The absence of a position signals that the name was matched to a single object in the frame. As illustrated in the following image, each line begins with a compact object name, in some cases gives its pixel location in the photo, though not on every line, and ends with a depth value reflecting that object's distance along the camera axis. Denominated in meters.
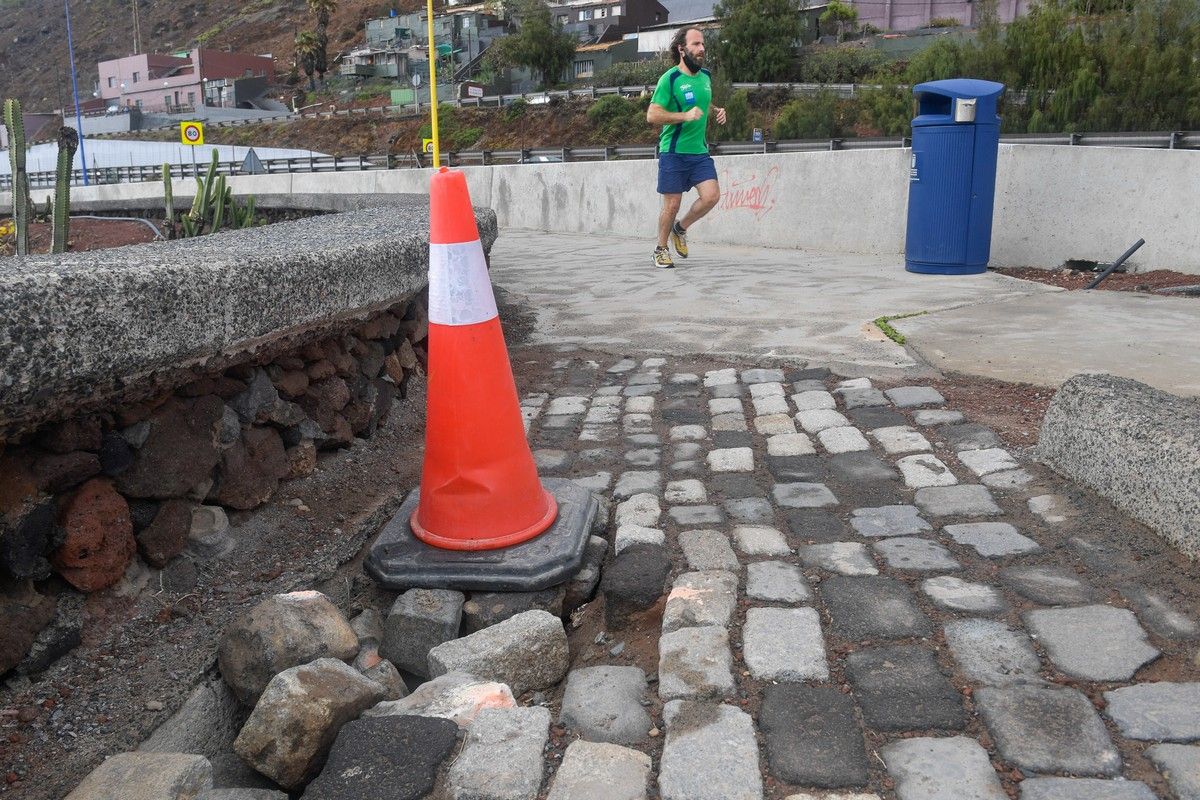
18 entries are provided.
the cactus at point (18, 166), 5.74
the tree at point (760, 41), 45.56
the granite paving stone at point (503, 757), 1.98
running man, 7.77
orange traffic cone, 3.09
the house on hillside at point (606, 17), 70.88
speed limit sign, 30.09
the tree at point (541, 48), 59.22
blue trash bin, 7.47
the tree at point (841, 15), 52.22
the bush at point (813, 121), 27.00
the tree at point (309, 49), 79.69
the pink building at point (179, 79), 76.75
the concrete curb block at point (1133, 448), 2.75
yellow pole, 3.81
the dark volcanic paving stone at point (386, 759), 2.00
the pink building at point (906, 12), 54.72
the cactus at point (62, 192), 5.83
